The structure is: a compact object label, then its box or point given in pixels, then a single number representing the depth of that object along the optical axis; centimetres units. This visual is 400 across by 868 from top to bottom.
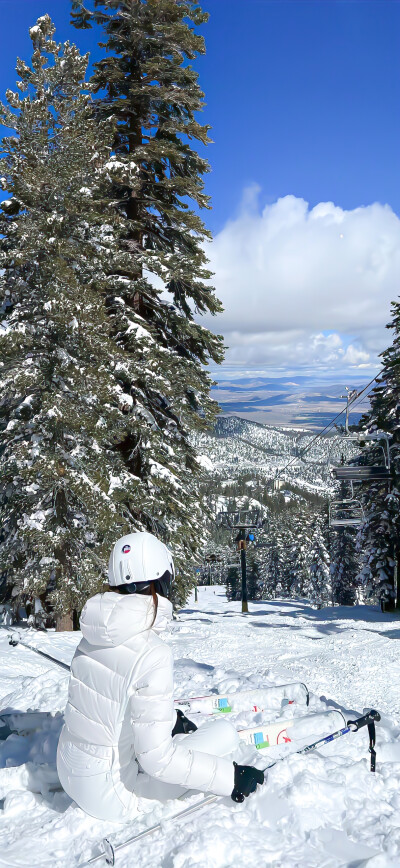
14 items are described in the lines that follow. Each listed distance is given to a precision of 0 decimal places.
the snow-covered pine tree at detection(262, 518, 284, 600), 7488
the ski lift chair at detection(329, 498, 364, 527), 1820
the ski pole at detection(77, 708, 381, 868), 321
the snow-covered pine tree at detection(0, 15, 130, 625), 1224
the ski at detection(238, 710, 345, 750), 503
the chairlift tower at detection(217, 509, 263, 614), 2384
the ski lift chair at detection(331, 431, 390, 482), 1541
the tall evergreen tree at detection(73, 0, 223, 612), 1352
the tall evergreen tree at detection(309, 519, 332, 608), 5572
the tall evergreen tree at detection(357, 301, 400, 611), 2478
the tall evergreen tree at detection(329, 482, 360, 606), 4497
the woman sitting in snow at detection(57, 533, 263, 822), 341
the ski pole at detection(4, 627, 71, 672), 616
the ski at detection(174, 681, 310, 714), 609
